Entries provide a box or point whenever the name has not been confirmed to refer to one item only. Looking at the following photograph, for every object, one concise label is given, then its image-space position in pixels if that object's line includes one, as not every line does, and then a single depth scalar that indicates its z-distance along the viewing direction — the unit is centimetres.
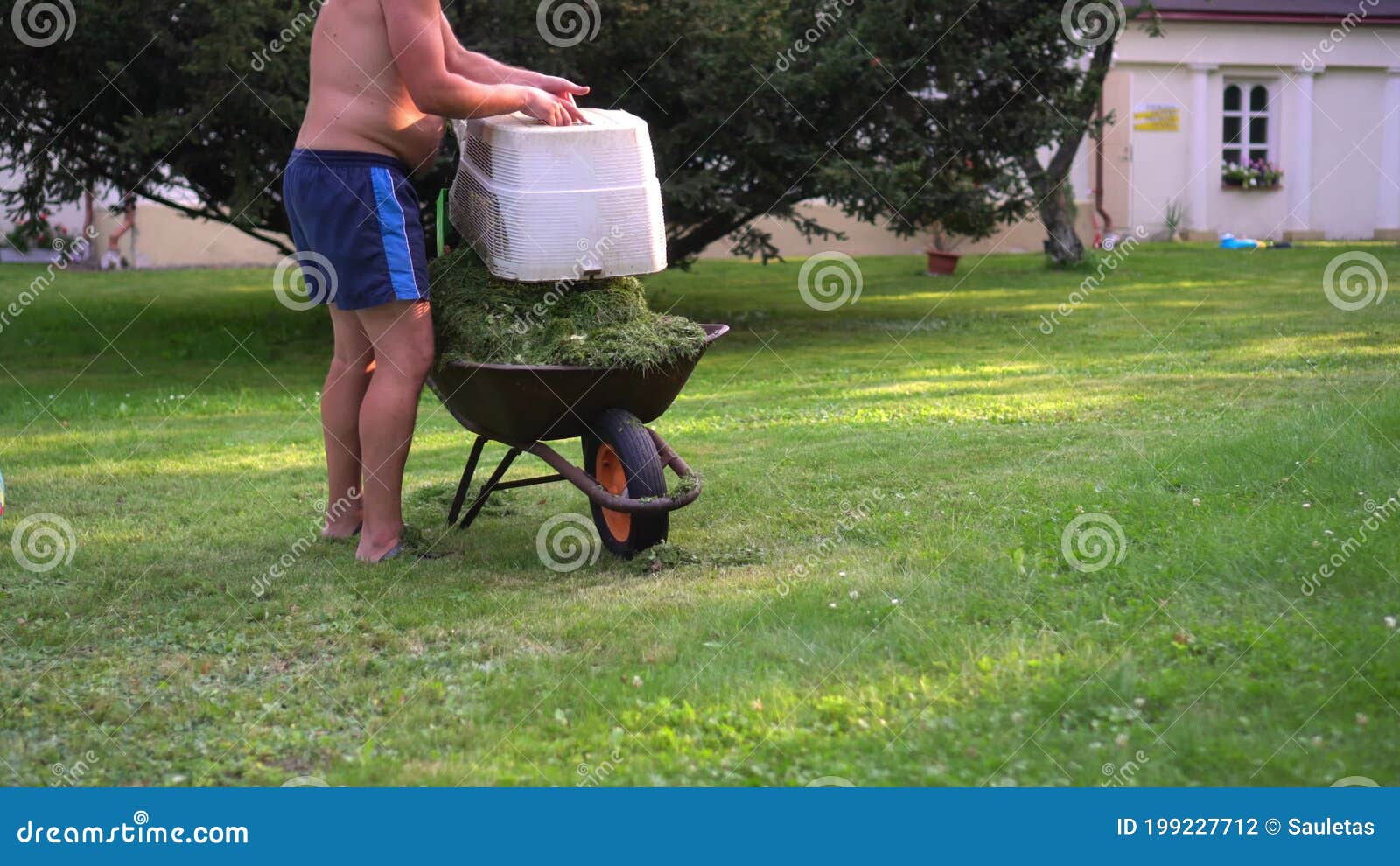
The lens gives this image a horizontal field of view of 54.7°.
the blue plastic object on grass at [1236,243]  2006
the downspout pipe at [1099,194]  2088
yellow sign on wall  2114
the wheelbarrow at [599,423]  403
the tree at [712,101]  927
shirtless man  404
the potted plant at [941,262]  1700
